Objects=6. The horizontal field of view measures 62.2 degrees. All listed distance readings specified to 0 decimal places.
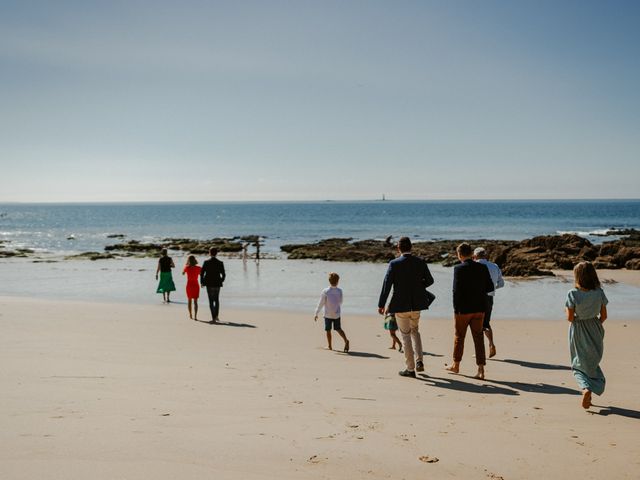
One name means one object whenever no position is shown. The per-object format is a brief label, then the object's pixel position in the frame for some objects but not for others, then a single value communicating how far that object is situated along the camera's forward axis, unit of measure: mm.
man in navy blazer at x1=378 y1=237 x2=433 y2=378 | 7145
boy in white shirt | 9438
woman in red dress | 13109
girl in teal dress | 5785
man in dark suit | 12728
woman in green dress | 15805
